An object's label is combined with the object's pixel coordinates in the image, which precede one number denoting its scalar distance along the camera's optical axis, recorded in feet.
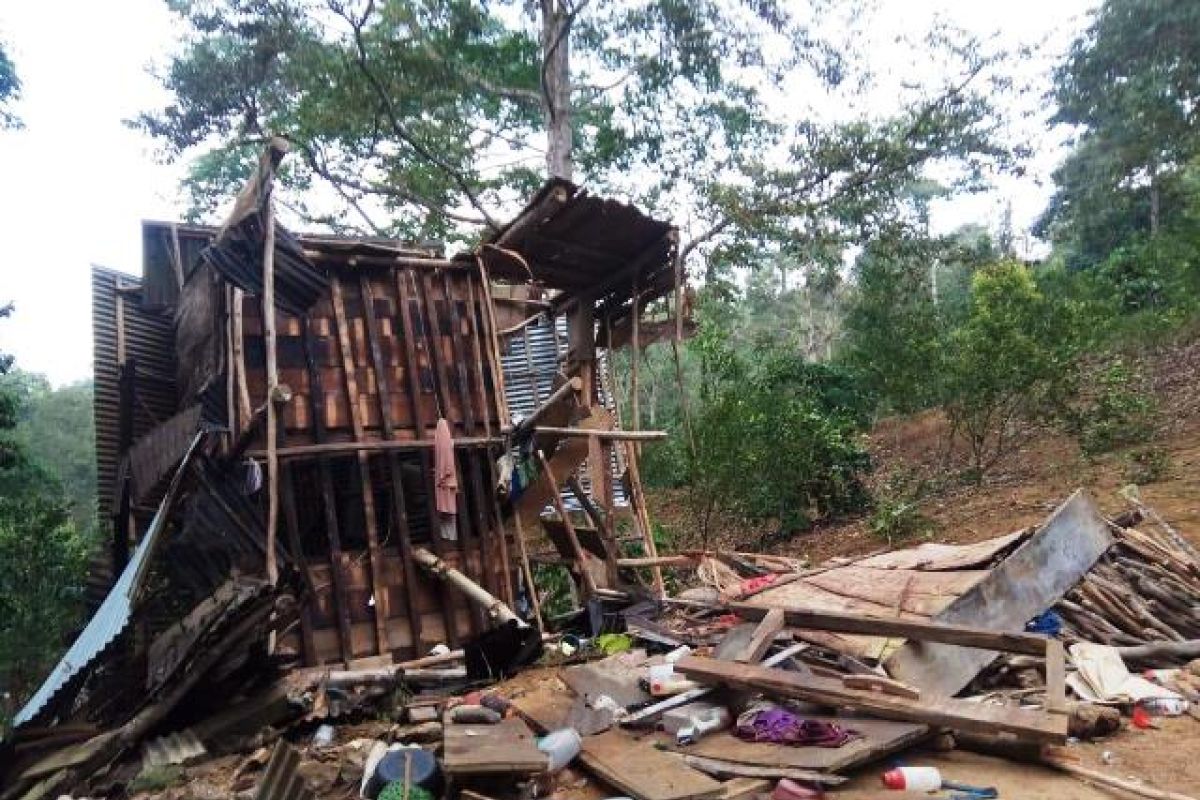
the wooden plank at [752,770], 11.03
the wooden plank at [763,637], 15.39
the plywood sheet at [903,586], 17.52
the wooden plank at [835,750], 11.35
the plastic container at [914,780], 10.97
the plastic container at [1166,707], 13.80
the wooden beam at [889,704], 11.54
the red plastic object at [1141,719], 13.42
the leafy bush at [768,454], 35.06
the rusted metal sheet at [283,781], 12.21
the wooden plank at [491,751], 11.51
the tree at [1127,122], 52.75
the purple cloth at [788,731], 12.09
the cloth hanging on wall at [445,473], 21.42
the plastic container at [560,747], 12.53
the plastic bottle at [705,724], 13.32
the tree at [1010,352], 33.60
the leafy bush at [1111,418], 37.50
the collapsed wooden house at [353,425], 18.31
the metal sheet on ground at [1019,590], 15.21
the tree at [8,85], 41.69
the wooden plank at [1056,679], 12.32
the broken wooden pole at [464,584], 19.97
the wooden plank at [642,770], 10.75
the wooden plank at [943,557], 18.67
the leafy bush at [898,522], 32.96
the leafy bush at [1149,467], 32.12
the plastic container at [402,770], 11.93
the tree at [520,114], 40.16
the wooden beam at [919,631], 14.21
